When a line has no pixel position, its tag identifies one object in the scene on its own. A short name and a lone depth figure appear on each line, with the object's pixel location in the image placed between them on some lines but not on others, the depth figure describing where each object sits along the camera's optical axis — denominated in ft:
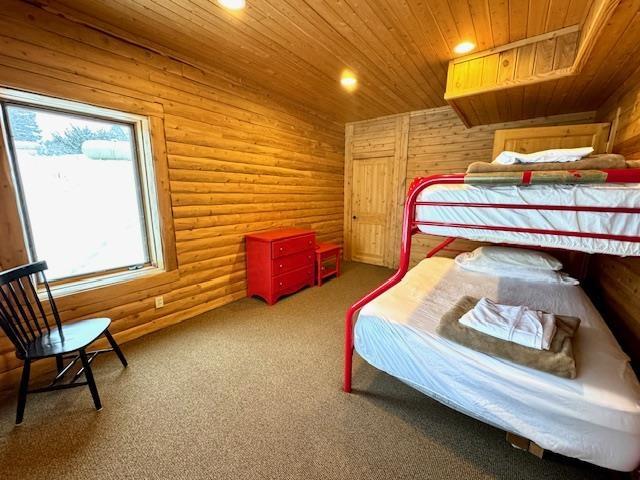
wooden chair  4.88
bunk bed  3.15
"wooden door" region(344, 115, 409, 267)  14.25
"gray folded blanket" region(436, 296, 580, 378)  3.46
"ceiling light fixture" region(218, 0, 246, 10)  5.63
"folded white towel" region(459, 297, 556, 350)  3.82
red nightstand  12.01
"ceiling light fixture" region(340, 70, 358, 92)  8.97
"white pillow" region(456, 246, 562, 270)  7.45
